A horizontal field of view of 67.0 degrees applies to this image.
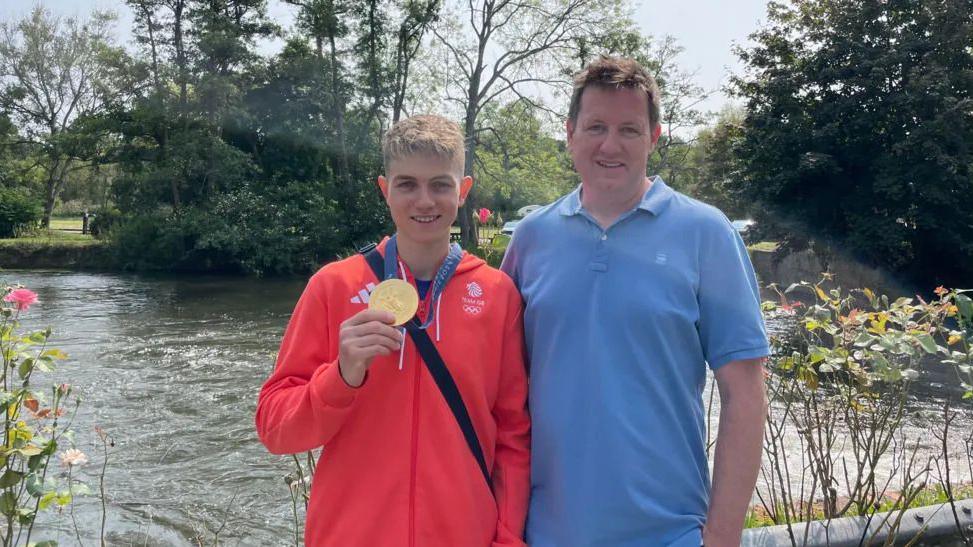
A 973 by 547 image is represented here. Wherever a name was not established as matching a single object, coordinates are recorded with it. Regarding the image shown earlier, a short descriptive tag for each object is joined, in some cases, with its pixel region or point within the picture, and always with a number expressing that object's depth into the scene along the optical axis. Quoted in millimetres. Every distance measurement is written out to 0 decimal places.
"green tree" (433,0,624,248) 28016
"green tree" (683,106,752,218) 22234
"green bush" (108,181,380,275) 27047
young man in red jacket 1891
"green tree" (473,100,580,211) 28797
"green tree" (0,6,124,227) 36469
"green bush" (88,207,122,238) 31095
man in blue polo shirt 1868
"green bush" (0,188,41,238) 32750
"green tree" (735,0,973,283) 17234
